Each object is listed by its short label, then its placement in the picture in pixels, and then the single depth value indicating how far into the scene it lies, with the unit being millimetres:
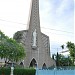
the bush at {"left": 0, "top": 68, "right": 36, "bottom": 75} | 11843
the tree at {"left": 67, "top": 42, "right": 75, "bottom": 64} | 17388
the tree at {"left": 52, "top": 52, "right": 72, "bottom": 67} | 28413
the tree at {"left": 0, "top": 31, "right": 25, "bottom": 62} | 15053
